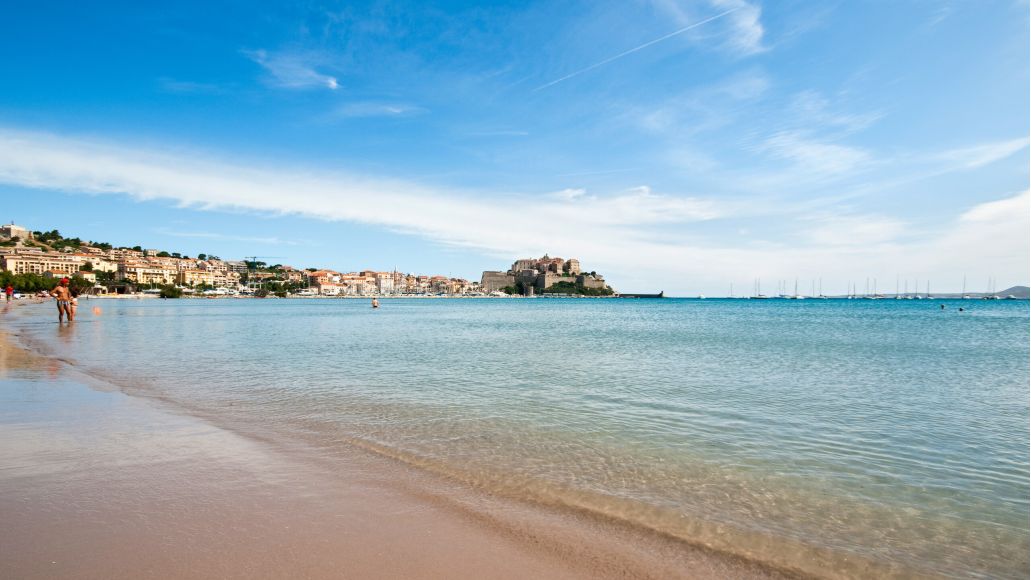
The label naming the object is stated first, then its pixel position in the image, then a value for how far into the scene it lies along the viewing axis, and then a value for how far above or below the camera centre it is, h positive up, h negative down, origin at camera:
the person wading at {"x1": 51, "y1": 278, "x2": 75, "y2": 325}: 29.59 -1.58
